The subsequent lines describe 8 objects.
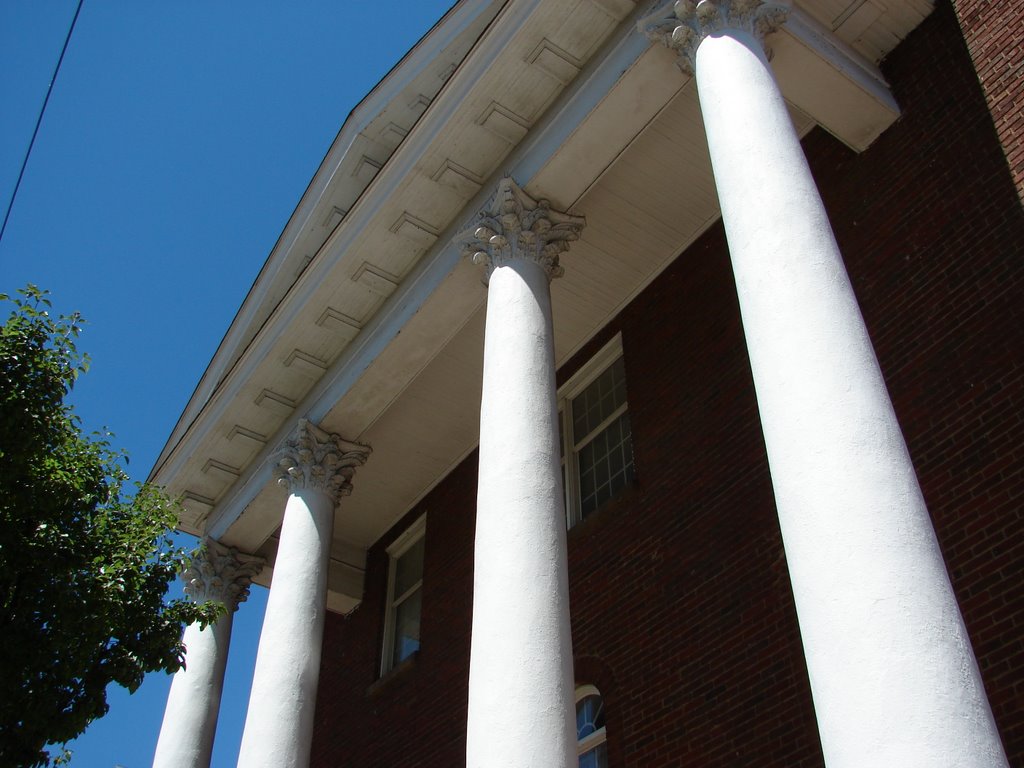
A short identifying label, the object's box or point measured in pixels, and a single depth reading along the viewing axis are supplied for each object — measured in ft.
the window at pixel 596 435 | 46.39
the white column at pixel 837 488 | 17.47
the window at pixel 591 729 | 39.68
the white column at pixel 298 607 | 40.06
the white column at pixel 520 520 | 25.31
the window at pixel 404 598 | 57.72
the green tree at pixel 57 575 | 31.81
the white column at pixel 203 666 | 48.26
